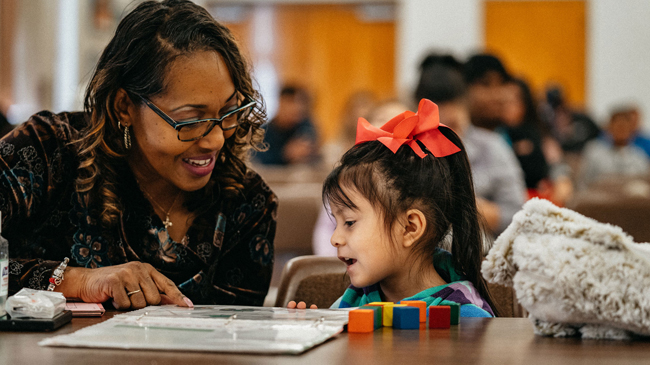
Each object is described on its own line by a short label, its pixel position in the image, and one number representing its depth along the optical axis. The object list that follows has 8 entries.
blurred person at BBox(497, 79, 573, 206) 3.88
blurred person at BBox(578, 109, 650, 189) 7.17
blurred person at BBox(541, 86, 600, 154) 8.49
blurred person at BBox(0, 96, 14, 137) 3.47
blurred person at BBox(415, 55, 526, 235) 2.91
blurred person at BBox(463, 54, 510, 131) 3.77
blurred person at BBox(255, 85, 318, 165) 6.91
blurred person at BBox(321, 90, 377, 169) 5.83
